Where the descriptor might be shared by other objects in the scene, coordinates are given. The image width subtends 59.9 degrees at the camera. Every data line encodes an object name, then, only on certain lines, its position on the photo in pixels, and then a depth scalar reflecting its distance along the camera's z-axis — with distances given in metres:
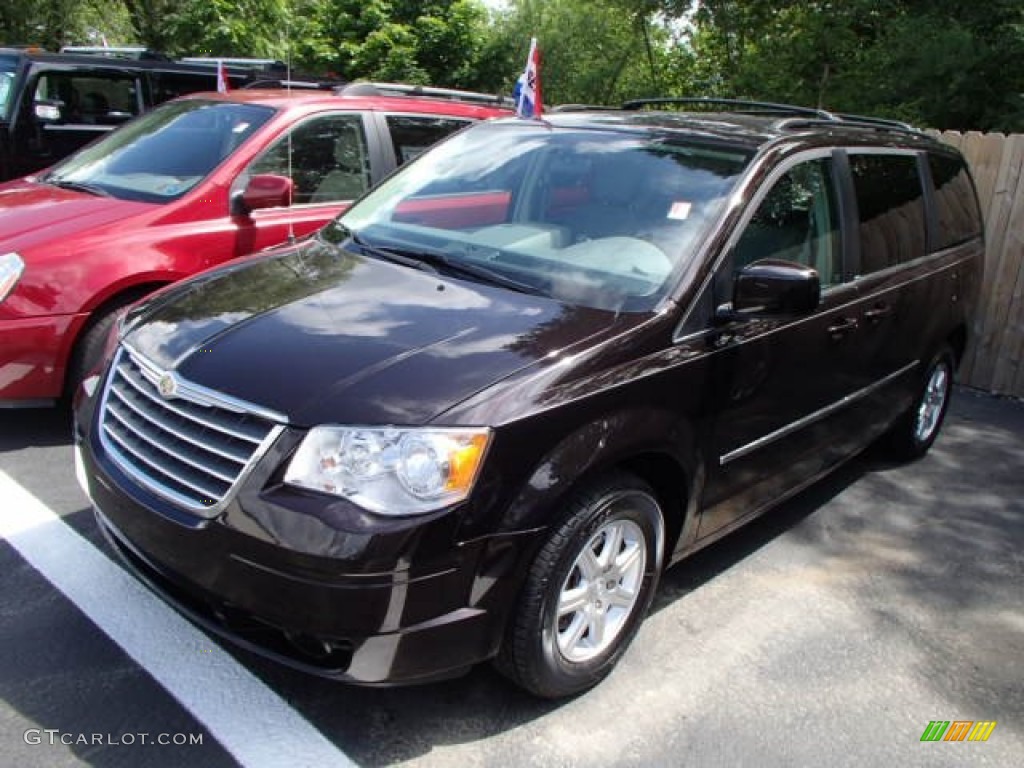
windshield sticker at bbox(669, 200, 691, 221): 3.23
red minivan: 4.25
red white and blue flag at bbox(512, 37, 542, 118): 7.32
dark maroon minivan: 2.32
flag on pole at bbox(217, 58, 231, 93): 7.16
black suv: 7.62
